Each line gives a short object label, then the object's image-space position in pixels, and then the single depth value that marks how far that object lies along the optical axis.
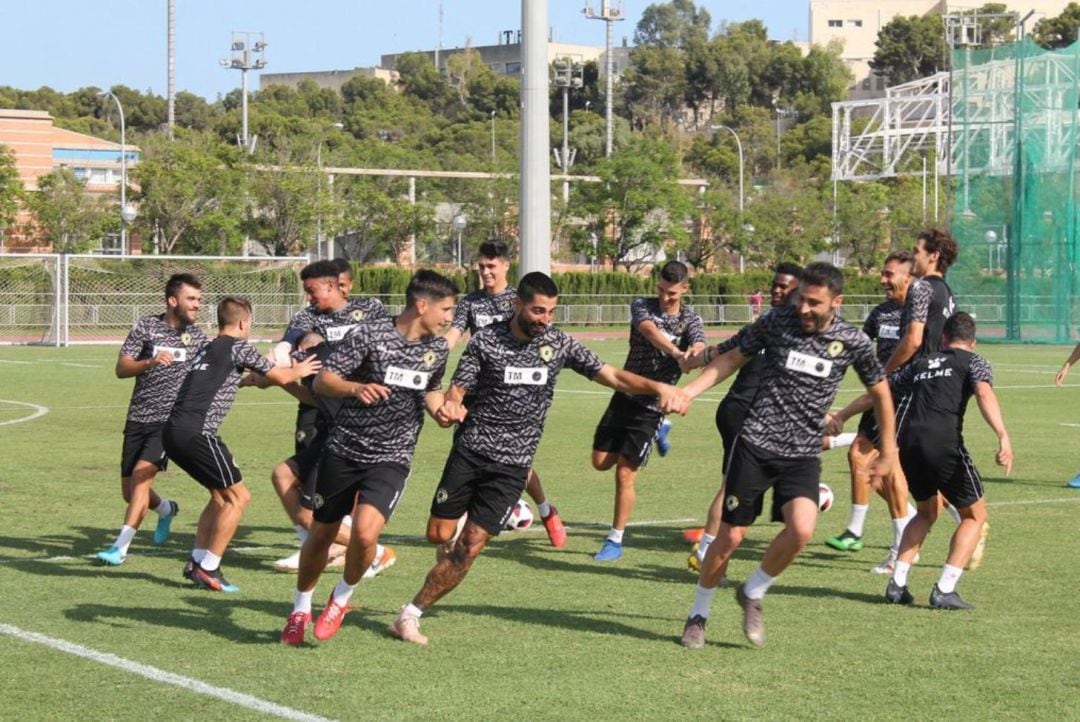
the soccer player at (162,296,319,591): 10.22
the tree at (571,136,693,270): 69.38
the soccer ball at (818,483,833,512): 12.27
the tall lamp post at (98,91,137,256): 60.59
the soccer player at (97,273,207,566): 11.27
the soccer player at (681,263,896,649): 8.53
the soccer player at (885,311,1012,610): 9.99
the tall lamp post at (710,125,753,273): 79.56
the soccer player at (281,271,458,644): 8.46
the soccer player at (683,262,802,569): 11.12
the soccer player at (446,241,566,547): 12.09
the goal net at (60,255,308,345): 46.25
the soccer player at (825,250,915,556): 11.45
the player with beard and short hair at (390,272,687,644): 8.87
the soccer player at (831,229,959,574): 11.16
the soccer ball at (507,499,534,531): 12.64
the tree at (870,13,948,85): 146.25
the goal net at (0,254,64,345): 45.88
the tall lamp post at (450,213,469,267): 73.25
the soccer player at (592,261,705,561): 11.72
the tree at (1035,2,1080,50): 133.01
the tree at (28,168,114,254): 66.88
